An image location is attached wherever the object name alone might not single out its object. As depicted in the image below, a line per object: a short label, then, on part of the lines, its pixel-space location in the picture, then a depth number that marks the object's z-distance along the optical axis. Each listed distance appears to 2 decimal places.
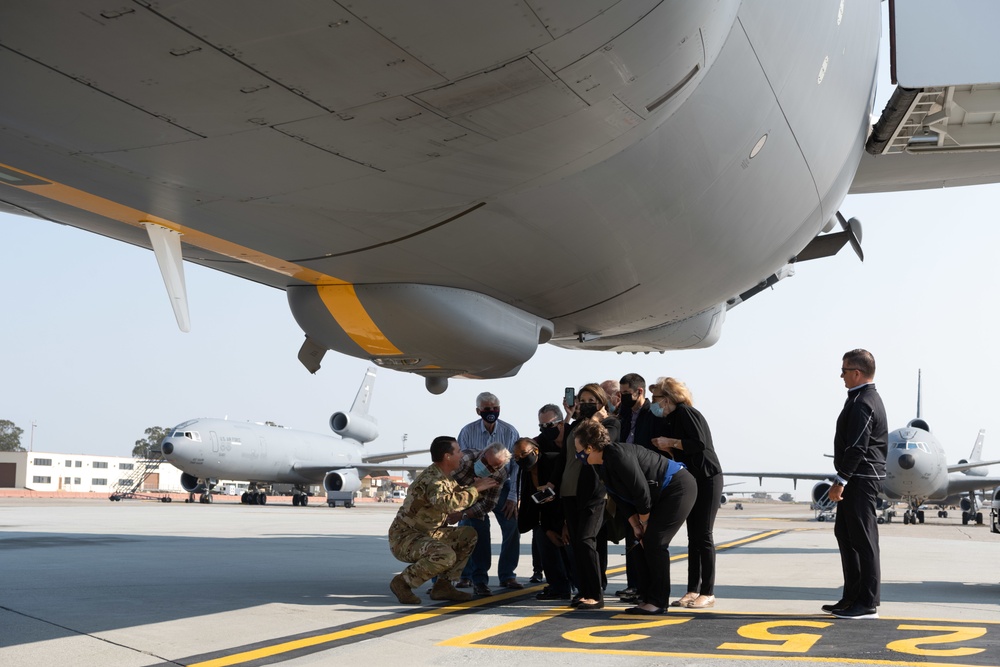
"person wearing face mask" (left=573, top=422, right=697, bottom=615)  5.68
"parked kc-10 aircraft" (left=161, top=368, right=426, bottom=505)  35.03
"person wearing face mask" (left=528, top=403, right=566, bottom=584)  7.07
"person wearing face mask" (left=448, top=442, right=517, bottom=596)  6.41
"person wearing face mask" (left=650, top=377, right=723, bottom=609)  6.11
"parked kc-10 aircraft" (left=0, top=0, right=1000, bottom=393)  2.59
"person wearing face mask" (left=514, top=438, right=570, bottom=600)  6.69
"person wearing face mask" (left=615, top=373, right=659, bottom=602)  6.62
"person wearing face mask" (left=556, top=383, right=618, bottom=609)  6.12
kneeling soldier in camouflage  6.32
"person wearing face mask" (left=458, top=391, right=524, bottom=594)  7.34
